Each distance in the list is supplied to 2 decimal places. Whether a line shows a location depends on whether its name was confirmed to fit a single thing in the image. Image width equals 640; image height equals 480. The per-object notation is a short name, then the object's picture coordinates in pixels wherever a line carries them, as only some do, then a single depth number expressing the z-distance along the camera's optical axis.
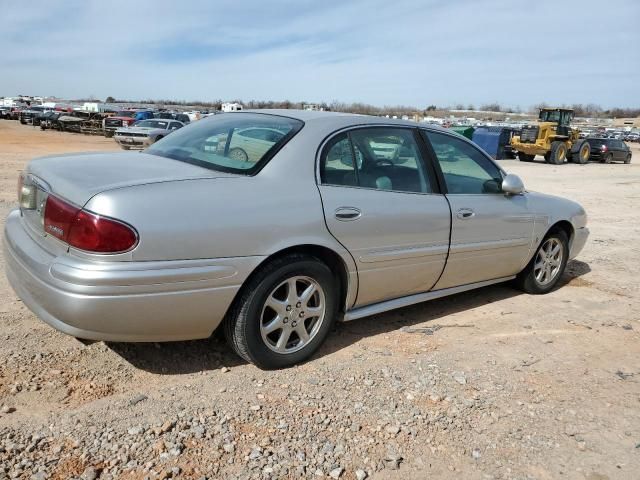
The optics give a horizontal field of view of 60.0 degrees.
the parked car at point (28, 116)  44.12
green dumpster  30.46
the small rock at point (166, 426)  2.68
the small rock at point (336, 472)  2.46
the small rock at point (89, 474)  2.31
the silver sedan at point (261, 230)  2.71
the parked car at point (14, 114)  52.02
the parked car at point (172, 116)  34.71
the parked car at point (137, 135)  21.75
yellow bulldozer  28.16
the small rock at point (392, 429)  2.81
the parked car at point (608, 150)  31.16
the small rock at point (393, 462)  2.55
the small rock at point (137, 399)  2.90
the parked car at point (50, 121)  38.56
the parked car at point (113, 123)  35.72
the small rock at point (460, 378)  3.37
